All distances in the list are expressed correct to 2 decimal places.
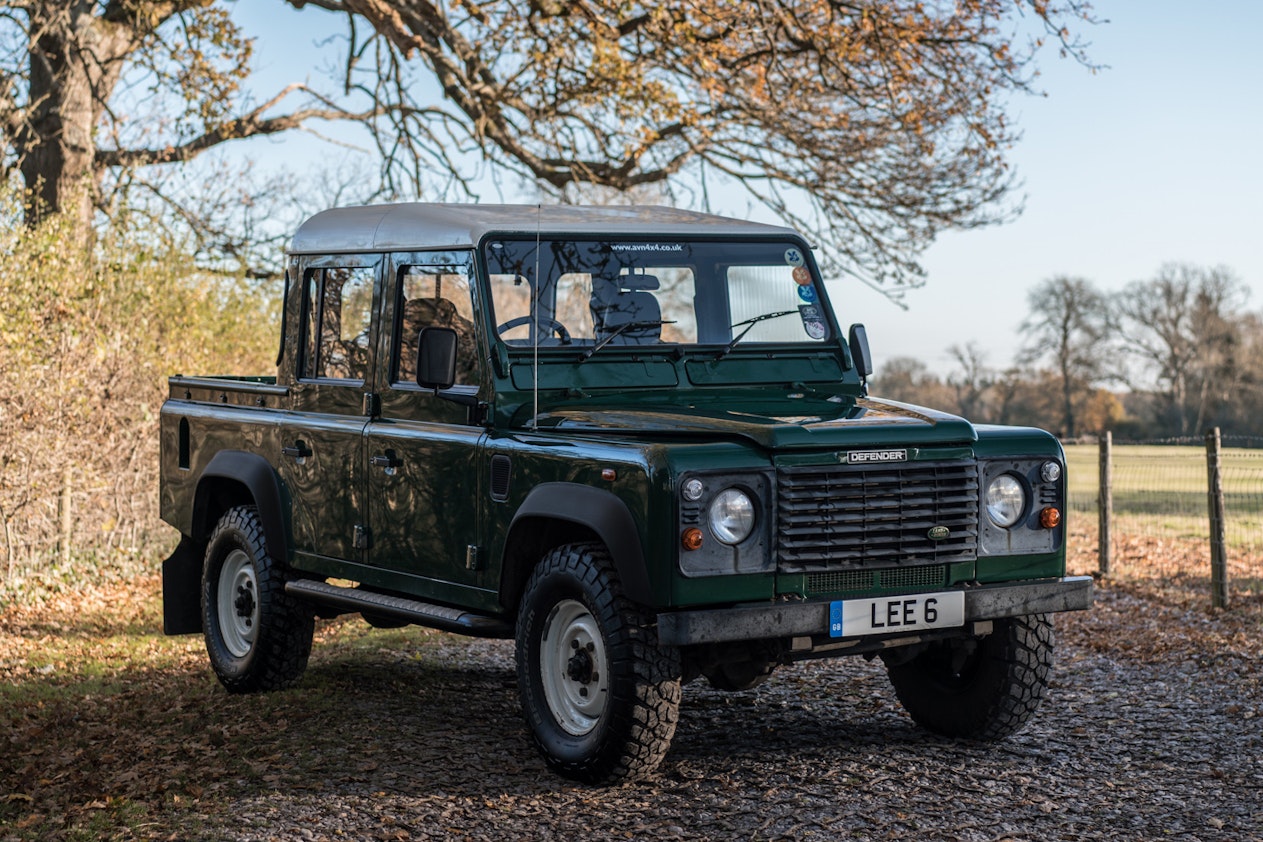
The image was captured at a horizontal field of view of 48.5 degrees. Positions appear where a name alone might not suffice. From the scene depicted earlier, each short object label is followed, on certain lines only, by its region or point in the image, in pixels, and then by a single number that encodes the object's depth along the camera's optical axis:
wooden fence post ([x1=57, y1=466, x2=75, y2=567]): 13.03
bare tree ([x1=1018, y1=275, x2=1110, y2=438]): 59.19
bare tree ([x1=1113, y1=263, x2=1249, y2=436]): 54.03
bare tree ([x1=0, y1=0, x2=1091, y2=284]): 16.17
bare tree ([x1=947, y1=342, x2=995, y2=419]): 56.44
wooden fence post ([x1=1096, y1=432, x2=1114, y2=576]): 13.85
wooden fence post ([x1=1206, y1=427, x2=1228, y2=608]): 11.32
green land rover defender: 5.36
